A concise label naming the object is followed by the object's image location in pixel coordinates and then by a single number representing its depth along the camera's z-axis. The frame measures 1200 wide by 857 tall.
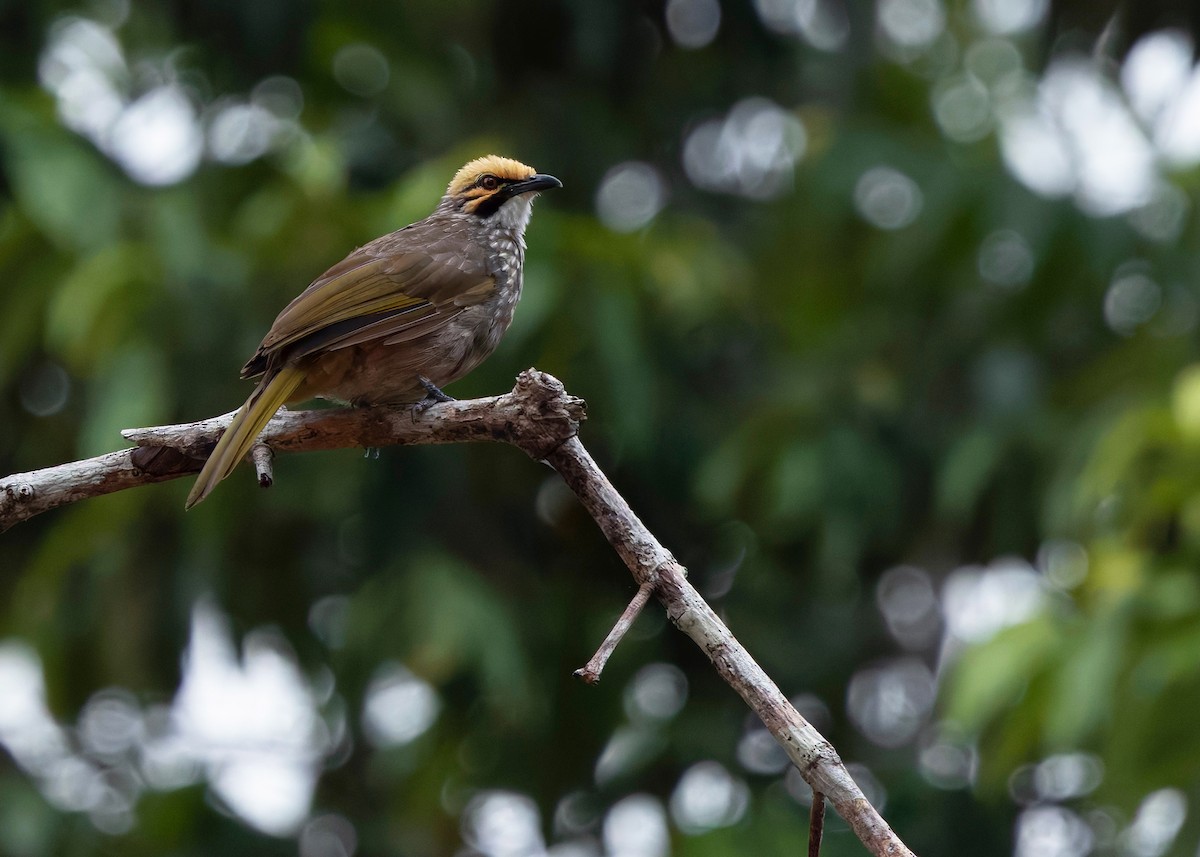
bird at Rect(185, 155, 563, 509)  8.23
